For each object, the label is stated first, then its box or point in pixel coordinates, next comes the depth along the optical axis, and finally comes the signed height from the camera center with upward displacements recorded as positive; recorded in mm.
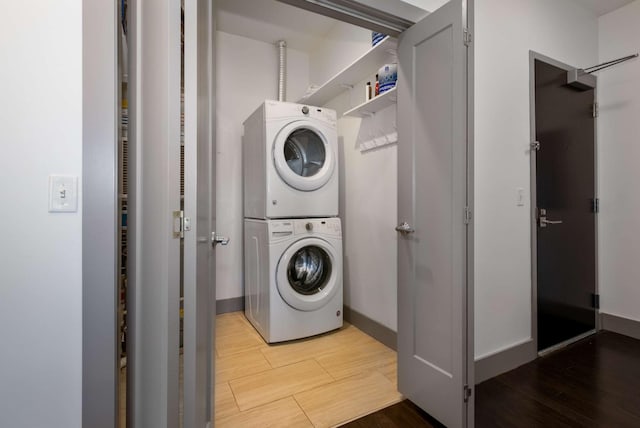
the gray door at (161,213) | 818 +10
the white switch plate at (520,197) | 1891 +124
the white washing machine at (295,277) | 2125 -481
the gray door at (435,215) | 1229 +4
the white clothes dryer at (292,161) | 2162 +441
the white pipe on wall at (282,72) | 2926 +1467
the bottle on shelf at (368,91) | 2129 +922
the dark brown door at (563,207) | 2039 +69
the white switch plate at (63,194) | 811 +64
